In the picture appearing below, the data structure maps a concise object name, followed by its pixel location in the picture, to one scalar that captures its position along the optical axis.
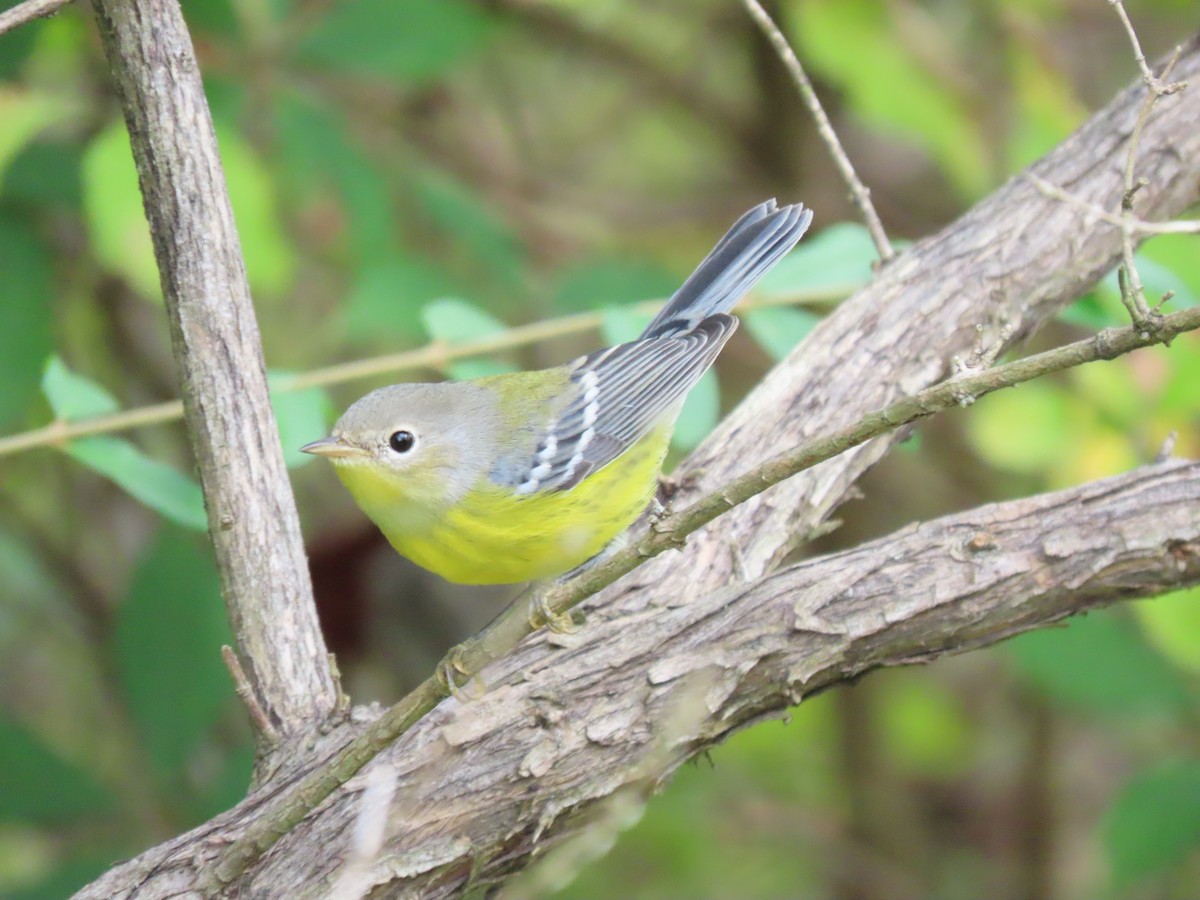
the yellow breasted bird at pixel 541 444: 5.55
